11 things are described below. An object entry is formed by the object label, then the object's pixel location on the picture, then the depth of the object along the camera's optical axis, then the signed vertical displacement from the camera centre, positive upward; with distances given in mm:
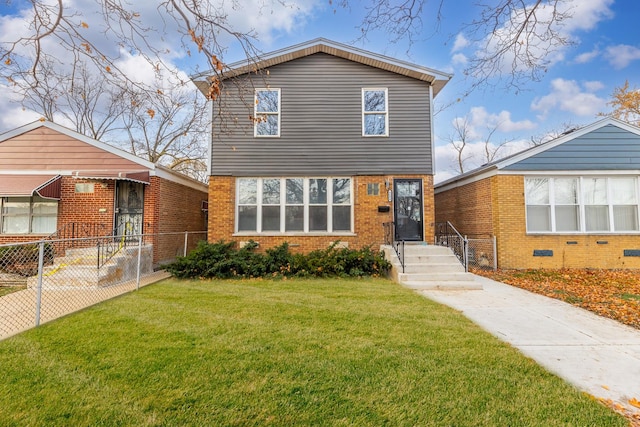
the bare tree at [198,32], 3729 +2535
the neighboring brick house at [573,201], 10055 +774
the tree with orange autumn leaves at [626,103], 19516 +7773
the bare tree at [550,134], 24828 +7474
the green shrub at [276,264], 8430 -1068
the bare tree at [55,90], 4141 +1947
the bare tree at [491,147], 26856 +6994
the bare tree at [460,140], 26930 +7692
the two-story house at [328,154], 9930 +2302
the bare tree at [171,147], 21953 +5774
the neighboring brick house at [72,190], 9648 +1147
